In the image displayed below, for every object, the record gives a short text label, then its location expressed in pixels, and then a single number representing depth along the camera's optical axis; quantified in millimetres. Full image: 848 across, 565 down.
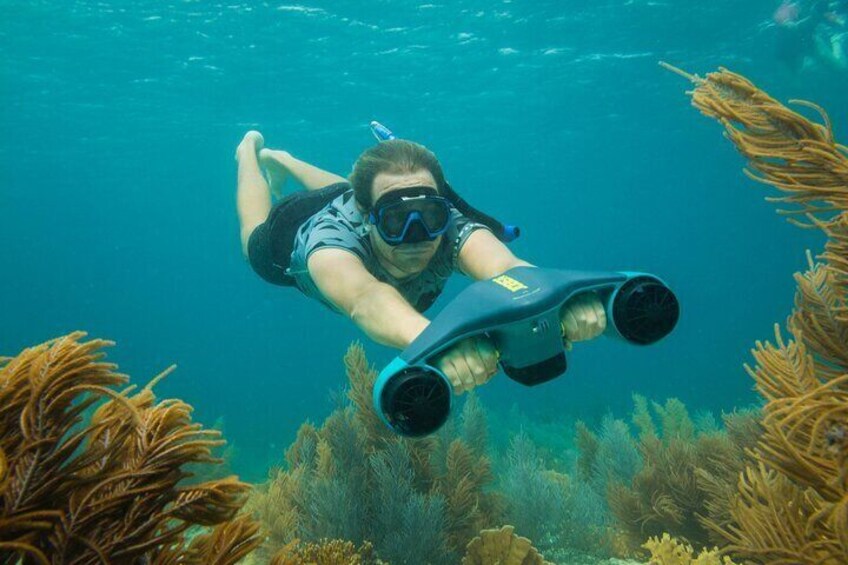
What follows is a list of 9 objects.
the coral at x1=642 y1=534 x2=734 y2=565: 3473
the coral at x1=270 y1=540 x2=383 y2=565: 3318
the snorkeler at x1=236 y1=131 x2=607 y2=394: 2518
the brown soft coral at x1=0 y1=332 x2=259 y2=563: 1664
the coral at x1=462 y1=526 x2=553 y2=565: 4105
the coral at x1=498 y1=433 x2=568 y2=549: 6121
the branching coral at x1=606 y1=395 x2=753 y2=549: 5652
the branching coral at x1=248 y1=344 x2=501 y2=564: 5008
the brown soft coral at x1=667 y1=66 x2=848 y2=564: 2201
